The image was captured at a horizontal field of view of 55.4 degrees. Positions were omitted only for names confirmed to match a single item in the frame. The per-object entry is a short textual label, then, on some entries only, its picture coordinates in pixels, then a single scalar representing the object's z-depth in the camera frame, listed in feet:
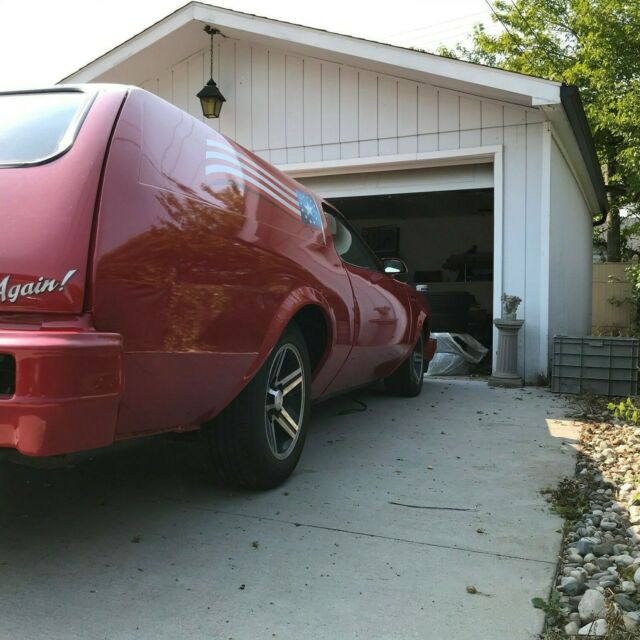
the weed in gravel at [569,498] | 9.59
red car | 6.22
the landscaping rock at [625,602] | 6.74
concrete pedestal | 22.74
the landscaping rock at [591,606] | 6.56
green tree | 42.34
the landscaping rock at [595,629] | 6.21
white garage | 23.65
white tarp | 27.02
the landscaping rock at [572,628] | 6.29
